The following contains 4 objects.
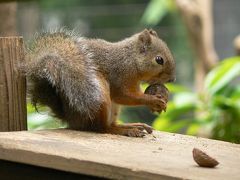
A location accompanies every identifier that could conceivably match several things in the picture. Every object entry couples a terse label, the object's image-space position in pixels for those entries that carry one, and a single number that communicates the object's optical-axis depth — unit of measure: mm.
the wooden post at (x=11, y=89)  4648
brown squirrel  4898
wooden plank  3891
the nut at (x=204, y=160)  3676
